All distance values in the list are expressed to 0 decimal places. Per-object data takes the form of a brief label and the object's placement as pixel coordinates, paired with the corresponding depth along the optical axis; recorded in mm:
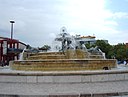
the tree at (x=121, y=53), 33913
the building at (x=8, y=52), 24530
